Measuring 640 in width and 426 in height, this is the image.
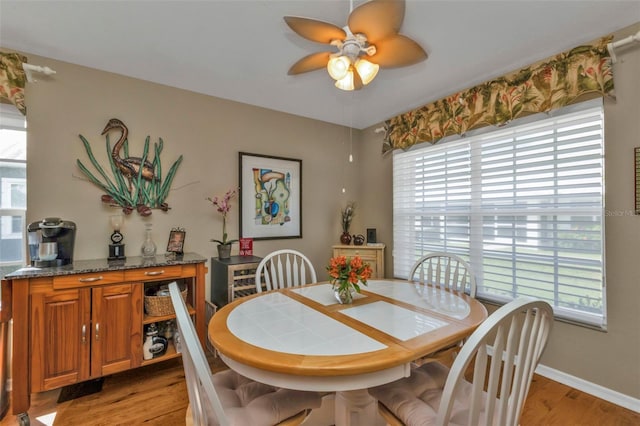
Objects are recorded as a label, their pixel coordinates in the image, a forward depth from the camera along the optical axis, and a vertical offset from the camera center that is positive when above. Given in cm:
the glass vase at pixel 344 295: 165 -46
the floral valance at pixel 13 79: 202 +98
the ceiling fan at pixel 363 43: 133 +92
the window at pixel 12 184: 212 +25
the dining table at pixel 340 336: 103 -51
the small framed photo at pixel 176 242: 256 -23
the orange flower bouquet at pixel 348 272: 161 -31
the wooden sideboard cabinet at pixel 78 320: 176 -70
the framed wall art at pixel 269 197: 308 +22
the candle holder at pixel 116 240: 232 -19
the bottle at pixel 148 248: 246 -27
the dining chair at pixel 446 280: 171 -47
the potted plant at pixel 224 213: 278 +3
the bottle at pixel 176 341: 230 -101
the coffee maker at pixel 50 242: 197 -18
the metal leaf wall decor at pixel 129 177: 240 +34
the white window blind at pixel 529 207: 201 +6
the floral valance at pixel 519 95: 194 +96
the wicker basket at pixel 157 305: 224 -70
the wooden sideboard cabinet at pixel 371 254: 327 -44
